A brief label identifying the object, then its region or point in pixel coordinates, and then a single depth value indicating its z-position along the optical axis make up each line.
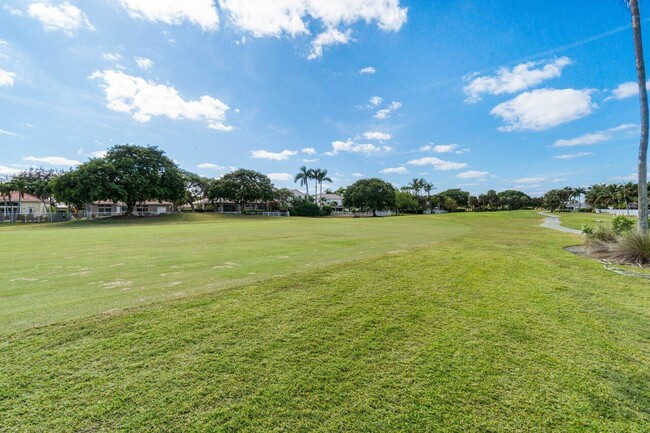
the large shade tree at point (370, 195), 64.56
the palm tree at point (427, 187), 93.30
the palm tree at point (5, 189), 43.87
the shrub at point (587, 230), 11.50
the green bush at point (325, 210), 68.81
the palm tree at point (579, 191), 103.69
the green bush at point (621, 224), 10.61
